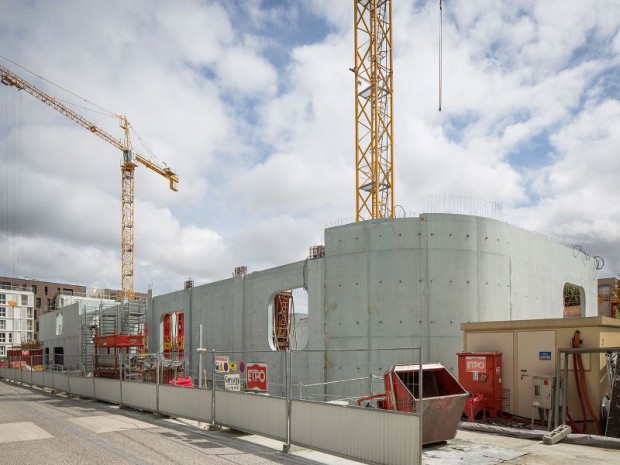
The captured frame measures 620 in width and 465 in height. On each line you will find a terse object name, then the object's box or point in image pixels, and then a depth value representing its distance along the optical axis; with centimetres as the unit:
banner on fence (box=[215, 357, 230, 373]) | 2305
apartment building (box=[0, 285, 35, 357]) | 10112
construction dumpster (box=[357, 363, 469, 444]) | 1268
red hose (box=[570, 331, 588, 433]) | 1485
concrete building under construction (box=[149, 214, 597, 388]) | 2383
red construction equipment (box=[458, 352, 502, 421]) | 1662
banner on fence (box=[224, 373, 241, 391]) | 2075
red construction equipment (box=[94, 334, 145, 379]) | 2839
